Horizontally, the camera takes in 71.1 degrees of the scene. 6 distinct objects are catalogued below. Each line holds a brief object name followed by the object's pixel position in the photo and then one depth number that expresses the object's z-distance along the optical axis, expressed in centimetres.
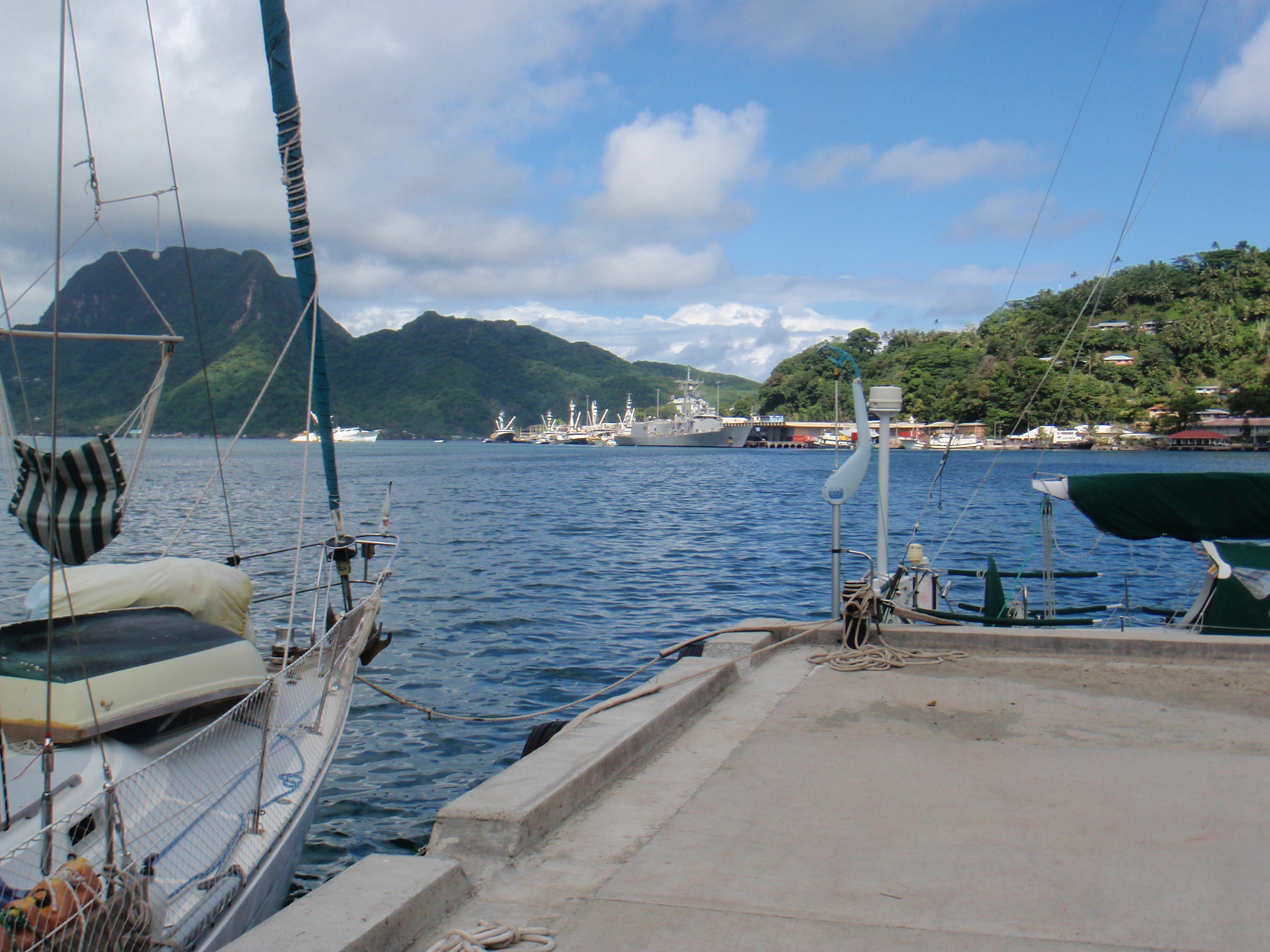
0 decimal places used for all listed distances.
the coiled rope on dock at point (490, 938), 299
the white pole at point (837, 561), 830
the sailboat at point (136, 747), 343
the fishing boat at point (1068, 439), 10925
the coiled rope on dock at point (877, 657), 720
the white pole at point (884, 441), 888
